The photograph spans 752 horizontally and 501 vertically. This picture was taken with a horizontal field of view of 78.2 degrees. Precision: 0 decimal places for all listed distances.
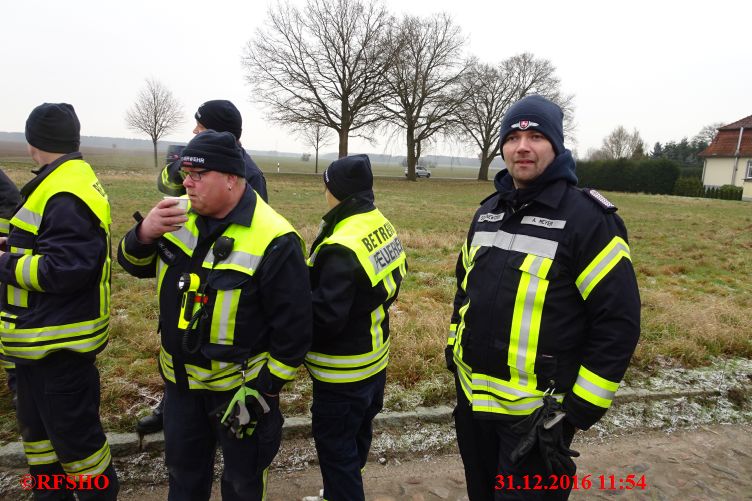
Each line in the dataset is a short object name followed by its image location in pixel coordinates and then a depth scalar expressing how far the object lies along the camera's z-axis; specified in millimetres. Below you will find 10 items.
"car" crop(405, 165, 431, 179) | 51831
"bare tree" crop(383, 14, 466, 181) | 34344
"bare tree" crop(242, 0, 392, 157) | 32938
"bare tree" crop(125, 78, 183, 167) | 39688
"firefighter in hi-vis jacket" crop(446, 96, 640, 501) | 1896
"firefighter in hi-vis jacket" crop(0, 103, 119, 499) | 2301
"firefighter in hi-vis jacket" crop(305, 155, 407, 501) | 2344
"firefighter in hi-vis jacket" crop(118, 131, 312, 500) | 2123
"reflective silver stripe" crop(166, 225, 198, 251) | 2211
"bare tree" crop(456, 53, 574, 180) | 40000
